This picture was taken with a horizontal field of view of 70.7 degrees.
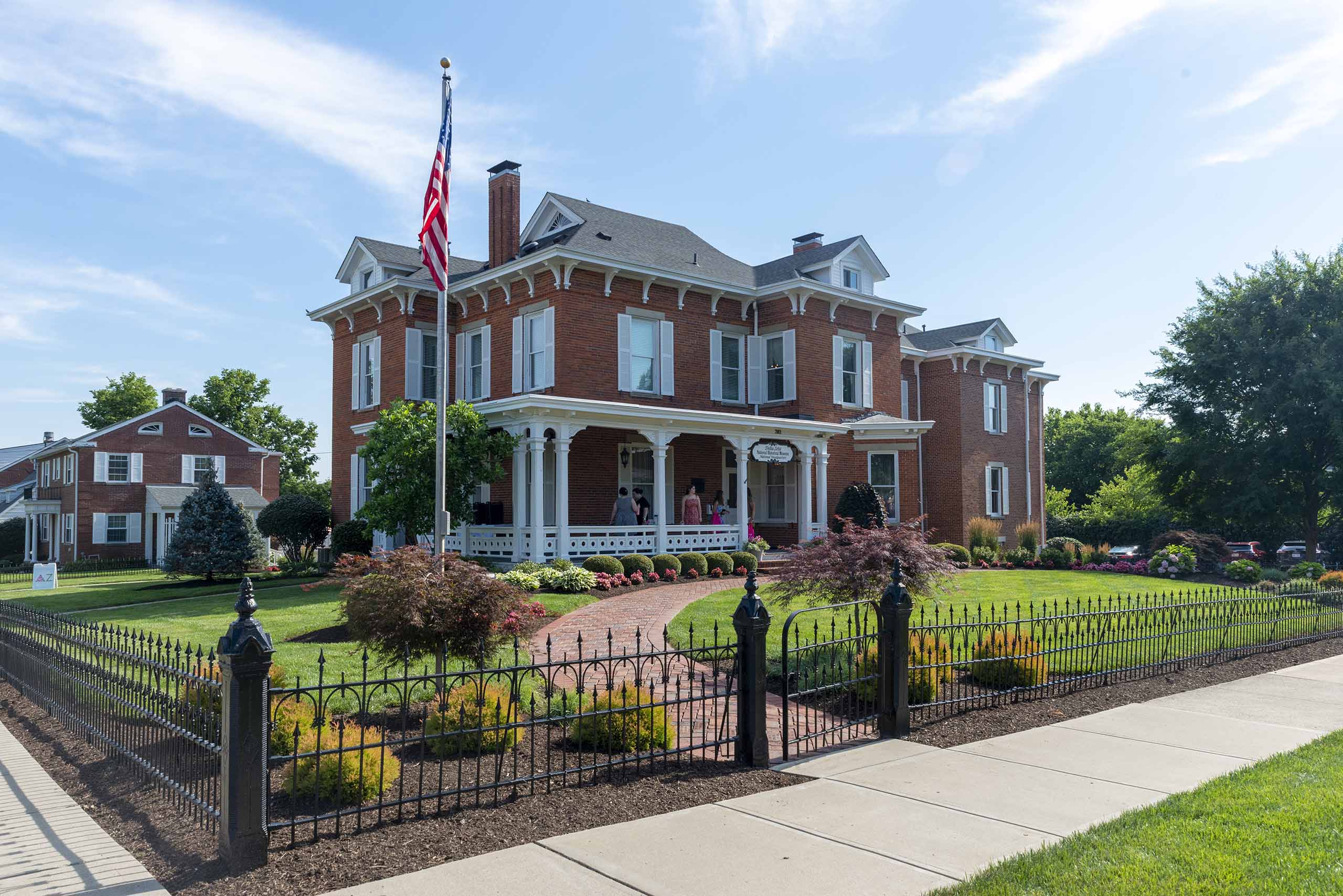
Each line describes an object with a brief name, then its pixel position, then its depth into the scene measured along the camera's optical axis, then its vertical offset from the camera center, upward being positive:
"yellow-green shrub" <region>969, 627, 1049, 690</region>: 9.88 -1.75
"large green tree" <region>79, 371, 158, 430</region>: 63.34 +6.78
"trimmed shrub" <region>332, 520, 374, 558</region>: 24.61 -0.90
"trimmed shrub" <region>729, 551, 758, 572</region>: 22.56 -1.43
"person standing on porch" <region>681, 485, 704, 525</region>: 24.06 -0.27
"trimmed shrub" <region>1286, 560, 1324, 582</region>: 22.75 -1.82
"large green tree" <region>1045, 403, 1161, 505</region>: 61.78 +2.92
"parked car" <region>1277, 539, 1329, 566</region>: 31.89 -2.10
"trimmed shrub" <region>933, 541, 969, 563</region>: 27.94 -1.70
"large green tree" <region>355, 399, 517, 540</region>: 20.08 +0.89
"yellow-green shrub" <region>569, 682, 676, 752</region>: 7.08 -1.71
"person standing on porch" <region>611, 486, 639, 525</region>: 23.02 -0.27
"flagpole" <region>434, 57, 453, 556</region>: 16.66 +0.89
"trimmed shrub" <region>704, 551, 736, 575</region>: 22.14 -1.44
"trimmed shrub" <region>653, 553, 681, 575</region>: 21.30 -1.42
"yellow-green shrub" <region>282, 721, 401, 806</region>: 5.88 -1.72
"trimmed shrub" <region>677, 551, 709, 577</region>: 21.83 -1.45
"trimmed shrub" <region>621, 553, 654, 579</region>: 20.66 -1.40
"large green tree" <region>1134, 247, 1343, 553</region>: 31.53 +3.45
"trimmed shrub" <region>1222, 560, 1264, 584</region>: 23.16 -1.84
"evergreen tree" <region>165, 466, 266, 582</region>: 23.72 -0.86
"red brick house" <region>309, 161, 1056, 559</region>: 22.94 +3.61
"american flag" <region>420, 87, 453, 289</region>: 16.23 +5.06
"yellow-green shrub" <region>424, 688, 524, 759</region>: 6.77 -1.66
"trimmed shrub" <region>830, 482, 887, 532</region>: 24.33 -0.15
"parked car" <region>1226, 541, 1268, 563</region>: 31.70 -2.00
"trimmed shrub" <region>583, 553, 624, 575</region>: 20.09 -1.37
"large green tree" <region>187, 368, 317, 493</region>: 63.12 +5.91
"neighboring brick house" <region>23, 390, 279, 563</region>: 42.62 +0.90
